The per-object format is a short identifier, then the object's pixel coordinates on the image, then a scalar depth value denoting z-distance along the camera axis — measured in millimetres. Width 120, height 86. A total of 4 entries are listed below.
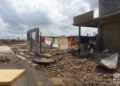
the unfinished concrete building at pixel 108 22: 8240
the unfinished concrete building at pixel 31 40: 8209
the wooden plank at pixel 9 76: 1011
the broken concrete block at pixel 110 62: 5437
